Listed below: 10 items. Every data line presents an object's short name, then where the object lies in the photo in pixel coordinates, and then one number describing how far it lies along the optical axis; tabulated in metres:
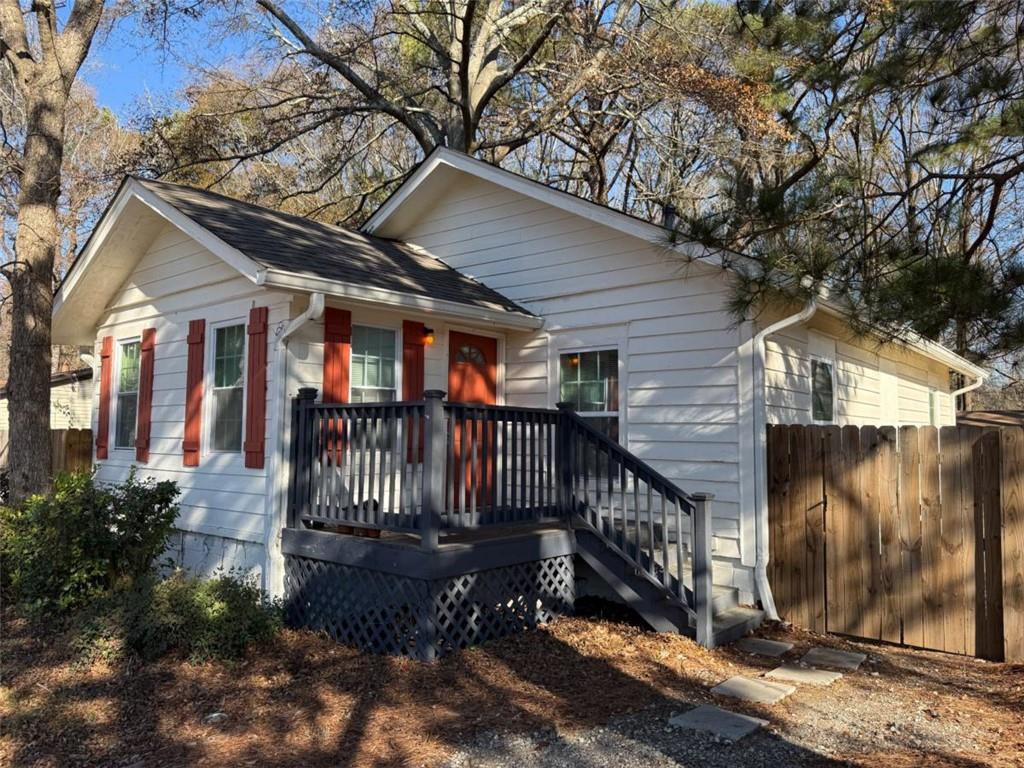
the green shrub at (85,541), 6.14
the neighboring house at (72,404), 19.56
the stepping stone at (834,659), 5.53
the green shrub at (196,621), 5.40
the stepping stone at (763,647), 5.81
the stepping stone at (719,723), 4.10
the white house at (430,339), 6.80
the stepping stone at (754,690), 4.71
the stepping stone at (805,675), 5.12
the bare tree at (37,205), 8.16
